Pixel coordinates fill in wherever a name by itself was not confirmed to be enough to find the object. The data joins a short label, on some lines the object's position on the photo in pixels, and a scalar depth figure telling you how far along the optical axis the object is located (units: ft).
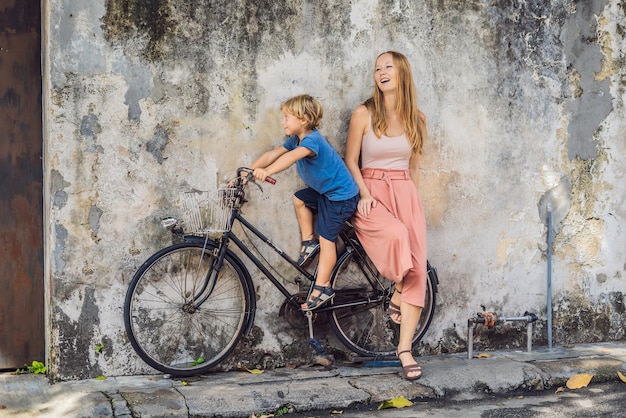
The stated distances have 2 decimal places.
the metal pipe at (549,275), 21.39
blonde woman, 18.65
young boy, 17.90
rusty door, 18.24
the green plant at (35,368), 18.35
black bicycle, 18.02
